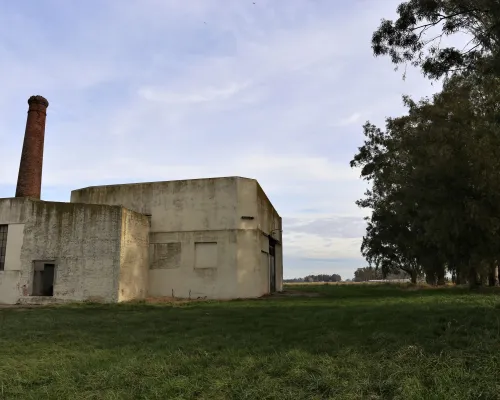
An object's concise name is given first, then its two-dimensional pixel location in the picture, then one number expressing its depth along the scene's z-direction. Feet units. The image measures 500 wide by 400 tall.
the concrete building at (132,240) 71.41
